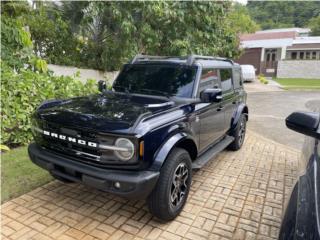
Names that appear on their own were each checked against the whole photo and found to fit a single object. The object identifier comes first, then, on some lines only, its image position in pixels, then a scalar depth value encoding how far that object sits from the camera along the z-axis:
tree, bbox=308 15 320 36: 49.38
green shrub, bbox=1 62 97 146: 4.75
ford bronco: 2.65
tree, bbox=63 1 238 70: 7.46
